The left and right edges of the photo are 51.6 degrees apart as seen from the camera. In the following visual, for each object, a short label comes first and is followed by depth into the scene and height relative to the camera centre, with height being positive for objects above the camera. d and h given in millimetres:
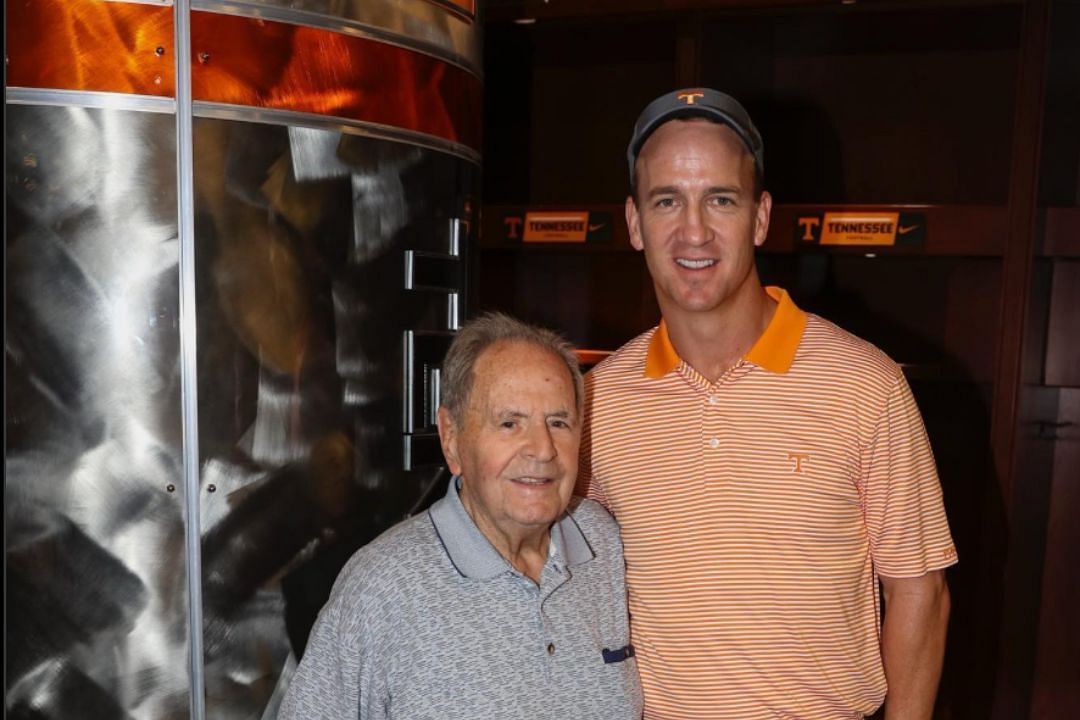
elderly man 1413 -442
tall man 1552 -321
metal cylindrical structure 1641 -136
